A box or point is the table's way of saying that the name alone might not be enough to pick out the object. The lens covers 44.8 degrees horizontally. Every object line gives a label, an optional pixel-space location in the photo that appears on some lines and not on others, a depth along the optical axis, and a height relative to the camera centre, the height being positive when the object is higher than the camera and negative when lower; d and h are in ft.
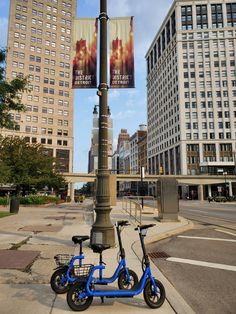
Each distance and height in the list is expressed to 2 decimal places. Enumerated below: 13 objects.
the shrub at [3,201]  101.11 -3.43
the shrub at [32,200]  109.19 -3.32
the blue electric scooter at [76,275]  15.37 -4.62
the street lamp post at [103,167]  26.86 +2.41
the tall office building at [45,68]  283.59 +126.22
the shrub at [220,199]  203.45 -5.13
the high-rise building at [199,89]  297.12 +111.41
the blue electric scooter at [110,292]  13.75 -4.88
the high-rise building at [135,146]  502.79 +85.26
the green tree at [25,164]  109.29 +10.97
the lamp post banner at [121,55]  30.99 +14.70
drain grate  26.37 -5.89
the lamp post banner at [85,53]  30.91 +14.98
